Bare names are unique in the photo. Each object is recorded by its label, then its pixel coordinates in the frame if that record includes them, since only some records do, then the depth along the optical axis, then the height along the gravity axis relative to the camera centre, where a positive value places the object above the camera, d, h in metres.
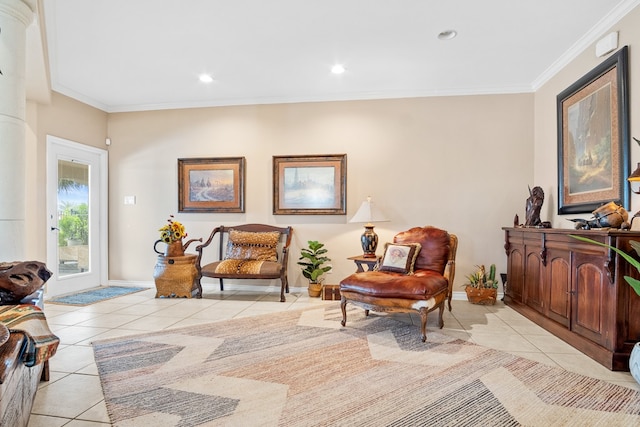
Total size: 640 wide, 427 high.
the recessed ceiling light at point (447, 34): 3.09 +1.62
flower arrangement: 4.37 -0.27
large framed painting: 2.73 +0.66
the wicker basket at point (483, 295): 4.01 -0.99
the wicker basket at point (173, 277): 4.34 -0.83
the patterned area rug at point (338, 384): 1.73 -1.04
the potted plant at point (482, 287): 4.02 -0.90
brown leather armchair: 2.85 -0.62
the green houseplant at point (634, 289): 1.98 -0.45
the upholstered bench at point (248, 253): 4.11 -0.55
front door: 4.38 -0.06
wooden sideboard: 2.20 -0.61
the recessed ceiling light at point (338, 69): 3.77 +1.59
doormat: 4.10 -1.08
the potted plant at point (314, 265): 4.37 -0.70
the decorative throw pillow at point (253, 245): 4.45 -0.45
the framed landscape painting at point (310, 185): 4.61 +0.37
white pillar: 2.36 +0.62
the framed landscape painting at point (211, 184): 4.84 +0.39
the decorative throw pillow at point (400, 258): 3.38 -0.46
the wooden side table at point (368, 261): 3.70 -0.53
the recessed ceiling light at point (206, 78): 4.05 +1.60
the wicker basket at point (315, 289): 4.36 -0.99
